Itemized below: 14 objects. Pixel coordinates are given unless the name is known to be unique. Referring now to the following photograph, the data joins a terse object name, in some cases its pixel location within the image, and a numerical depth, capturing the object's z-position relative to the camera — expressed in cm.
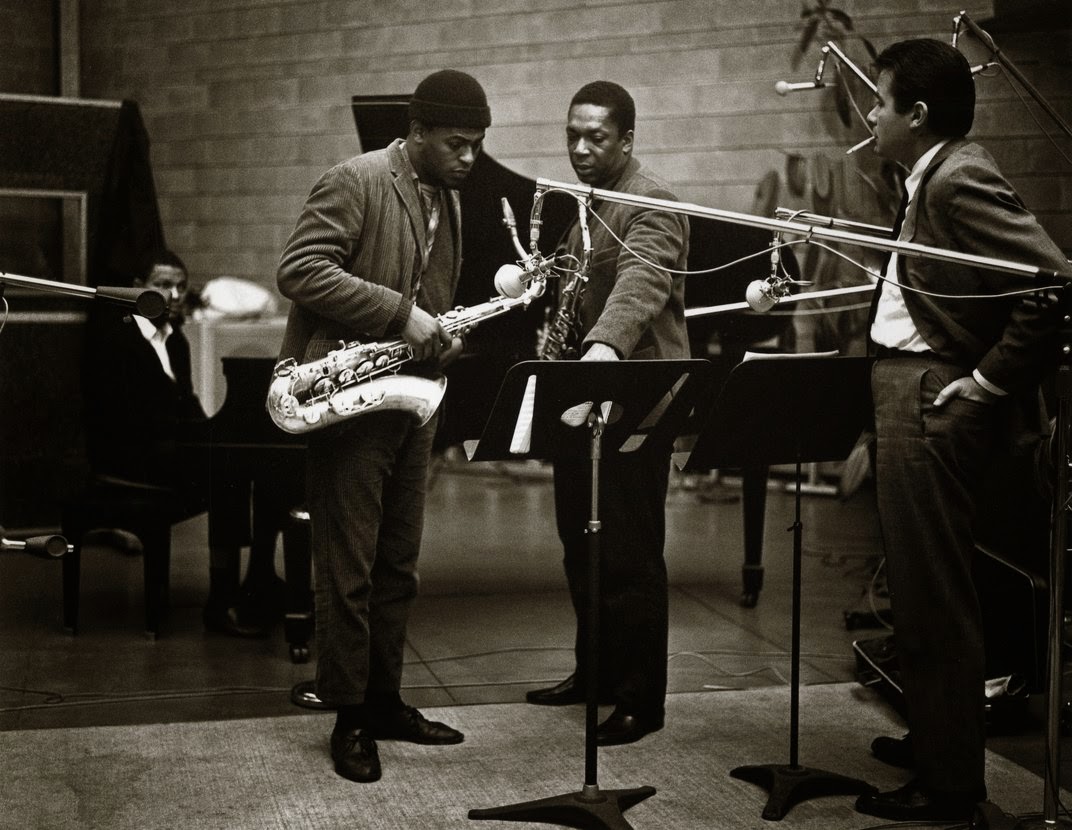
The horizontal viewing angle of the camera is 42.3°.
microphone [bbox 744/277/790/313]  296
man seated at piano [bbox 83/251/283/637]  437
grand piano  414
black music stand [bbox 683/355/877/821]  296
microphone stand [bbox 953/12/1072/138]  345
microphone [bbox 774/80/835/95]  373
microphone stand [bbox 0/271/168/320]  260
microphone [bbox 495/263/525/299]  335
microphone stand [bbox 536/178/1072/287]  252
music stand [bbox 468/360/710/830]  279
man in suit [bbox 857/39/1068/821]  285
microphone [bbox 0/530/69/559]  234
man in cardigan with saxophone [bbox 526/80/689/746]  350
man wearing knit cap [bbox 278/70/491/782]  314
